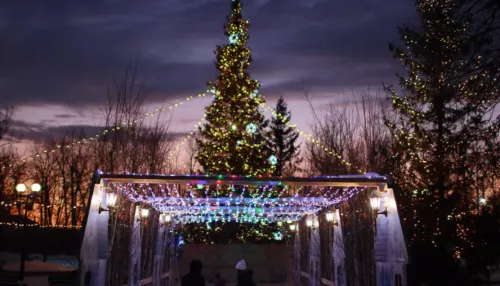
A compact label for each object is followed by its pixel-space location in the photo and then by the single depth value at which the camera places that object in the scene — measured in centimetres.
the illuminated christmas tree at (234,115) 2864
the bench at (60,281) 1786
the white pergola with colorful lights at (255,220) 1123
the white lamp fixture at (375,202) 1208
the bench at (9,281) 1759
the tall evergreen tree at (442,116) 962
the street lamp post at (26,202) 1772
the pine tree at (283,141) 4928
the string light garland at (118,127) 1859
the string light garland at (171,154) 2328
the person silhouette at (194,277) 1003
